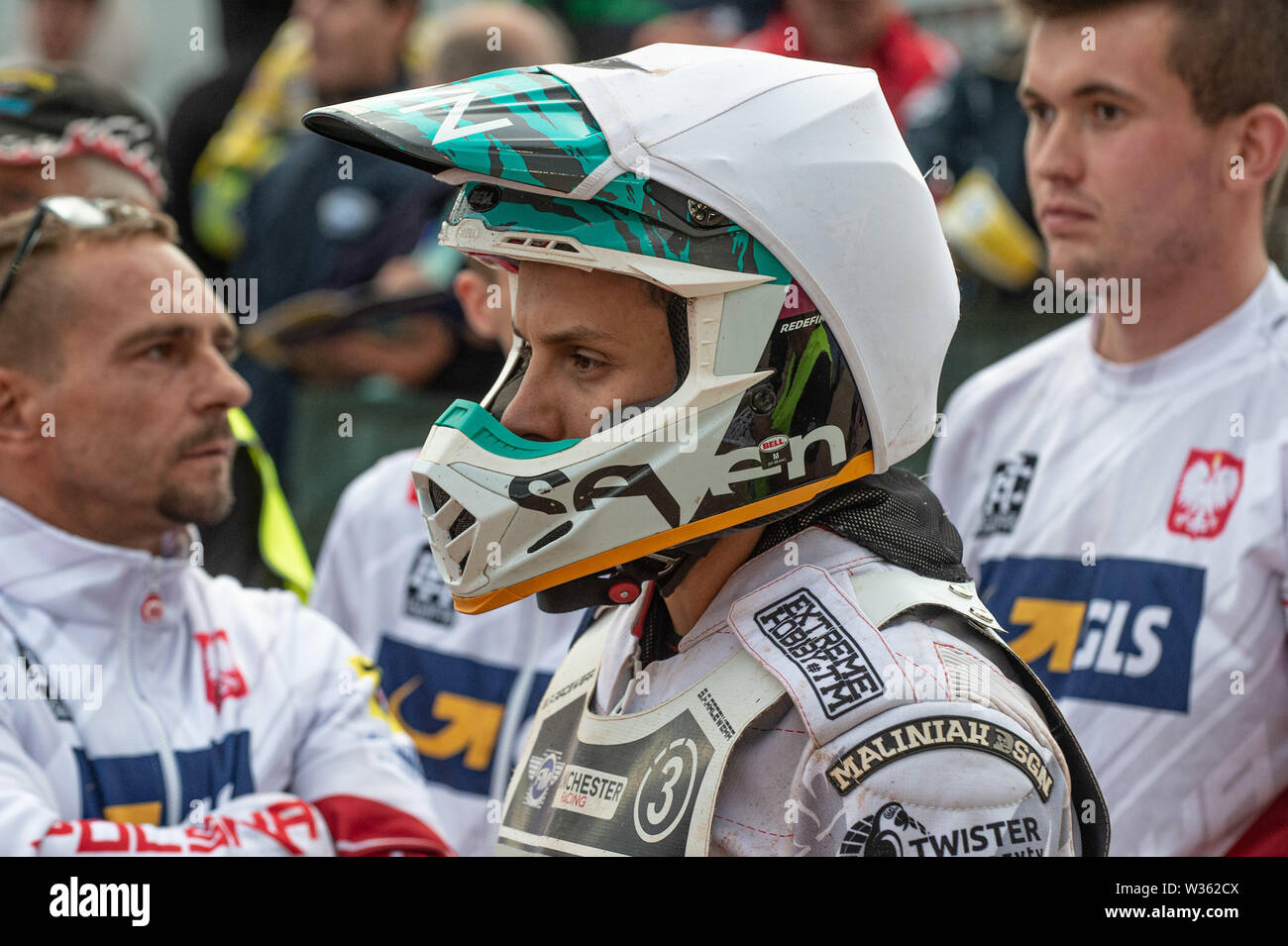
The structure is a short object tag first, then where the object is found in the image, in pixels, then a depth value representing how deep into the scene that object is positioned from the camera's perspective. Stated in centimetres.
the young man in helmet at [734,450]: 196
